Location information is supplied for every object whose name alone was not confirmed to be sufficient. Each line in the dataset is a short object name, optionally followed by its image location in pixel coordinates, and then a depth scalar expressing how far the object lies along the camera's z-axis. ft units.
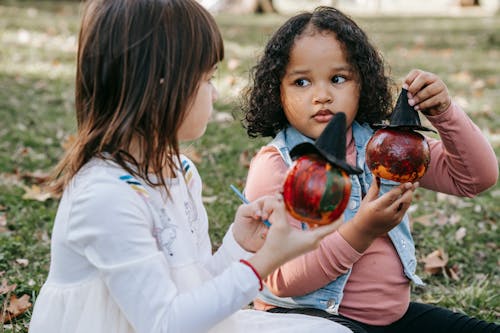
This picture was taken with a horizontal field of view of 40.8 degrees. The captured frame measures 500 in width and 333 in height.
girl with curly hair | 7.90
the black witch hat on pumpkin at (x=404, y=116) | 6.97
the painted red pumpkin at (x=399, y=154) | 6.87
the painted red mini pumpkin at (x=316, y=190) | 5.54
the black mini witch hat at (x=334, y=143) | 5.53
